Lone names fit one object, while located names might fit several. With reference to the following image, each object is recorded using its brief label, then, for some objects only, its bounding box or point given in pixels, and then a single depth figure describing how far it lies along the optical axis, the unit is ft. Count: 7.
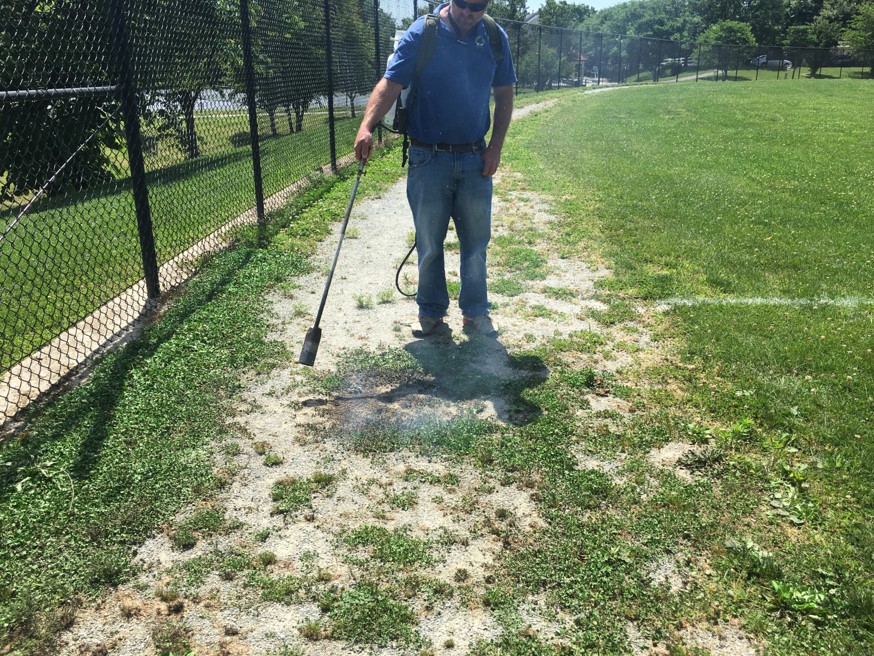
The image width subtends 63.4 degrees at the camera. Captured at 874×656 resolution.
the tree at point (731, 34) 209.26
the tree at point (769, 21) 232.94
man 13.67
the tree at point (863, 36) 149.48
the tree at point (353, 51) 36.22
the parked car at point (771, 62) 161.14
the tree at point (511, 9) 150.30
